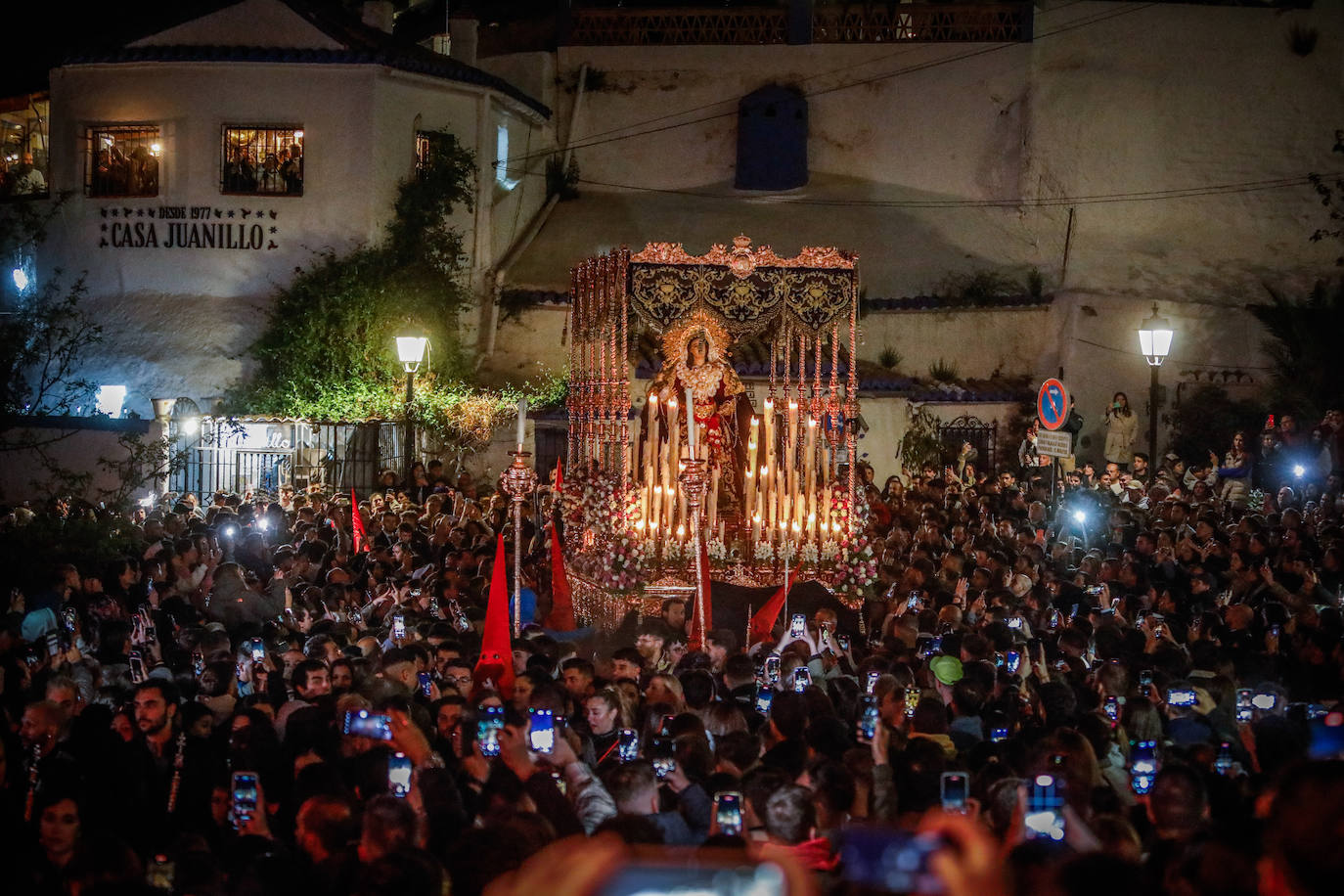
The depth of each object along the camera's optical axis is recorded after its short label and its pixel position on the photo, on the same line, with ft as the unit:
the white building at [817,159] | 82.33
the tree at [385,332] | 80.23
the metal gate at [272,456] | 77.41
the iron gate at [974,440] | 83.10
